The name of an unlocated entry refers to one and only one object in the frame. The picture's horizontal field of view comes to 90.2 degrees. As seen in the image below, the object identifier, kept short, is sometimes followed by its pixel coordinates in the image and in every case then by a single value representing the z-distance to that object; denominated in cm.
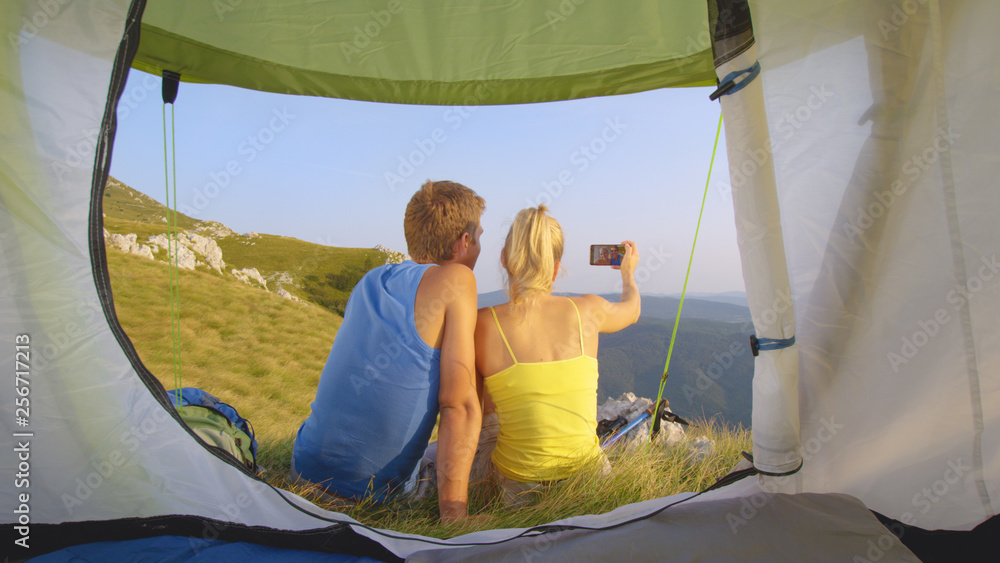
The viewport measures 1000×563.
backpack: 170
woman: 164
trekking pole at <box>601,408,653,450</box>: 248
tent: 115
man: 148
